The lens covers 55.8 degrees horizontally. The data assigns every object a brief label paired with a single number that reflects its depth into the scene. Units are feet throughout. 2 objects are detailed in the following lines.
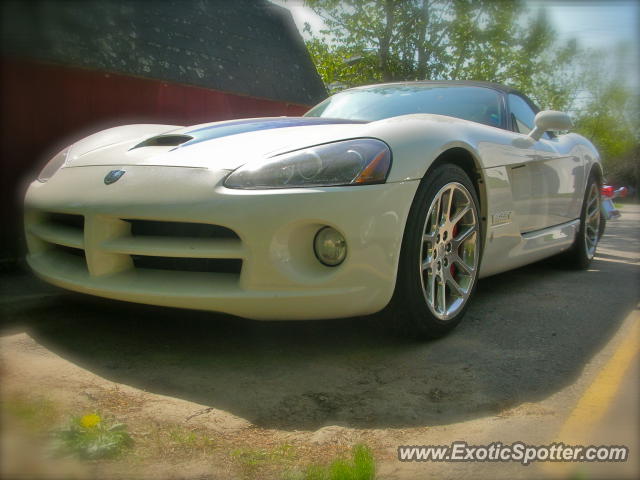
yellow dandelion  4.97
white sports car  7.39
